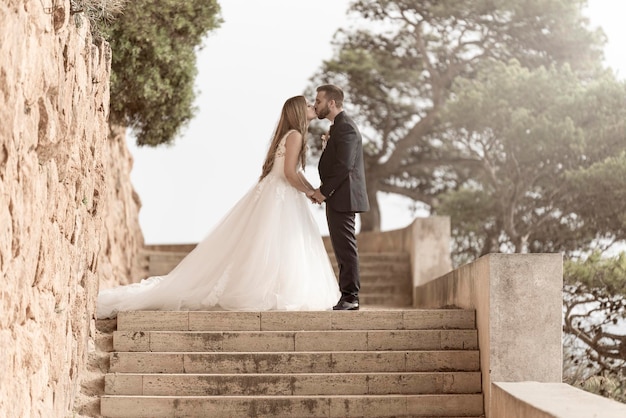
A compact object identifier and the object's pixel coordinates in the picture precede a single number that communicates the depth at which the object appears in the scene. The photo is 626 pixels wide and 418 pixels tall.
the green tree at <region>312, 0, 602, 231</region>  24.84
